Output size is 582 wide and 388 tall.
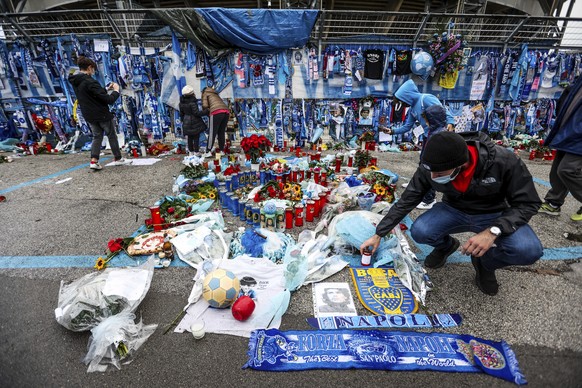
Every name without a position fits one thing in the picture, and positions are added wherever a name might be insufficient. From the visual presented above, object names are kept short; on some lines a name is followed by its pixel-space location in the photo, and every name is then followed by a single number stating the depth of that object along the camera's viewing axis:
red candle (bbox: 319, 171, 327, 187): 5.05
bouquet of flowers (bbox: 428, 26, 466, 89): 7.76
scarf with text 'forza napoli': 1.93
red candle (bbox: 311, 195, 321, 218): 4.06
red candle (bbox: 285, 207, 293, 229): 3.77
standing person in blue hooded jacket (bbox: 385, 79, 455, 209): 4.19
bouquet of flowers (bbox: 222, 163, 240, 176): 5.31
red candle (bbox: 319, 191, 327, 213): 4.16
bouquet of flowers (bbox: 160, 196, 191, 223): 3.84
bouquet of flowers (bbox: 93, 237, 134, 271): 2.95
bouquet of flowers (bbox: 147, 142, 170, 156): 7.55
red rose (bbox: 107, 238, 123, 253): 3.17
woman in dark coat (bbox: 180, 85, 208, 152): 6.82
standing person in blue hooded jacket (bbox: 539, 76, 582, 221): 3.12
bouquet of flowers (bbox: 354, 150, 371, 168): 5.73
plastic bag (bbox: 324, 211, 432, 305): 2.66
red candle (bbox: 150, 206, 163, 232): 3.61
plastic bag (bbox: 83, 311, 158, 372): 1.96
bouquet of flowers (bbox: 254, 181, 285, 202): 4.40
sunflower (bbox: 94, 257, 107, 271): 2.93
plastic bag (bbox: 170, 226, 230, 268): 3.08
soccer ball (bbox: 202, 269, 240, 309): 2.38
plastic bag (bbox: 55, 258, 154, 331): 2.16
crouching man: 2.20
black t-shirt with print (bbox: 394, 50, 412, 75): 8.14
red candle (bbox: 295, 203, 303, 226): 3.83
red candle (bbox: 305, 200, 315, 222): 3.96
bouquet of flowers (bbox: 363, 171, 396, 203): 4.30
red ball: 2.26
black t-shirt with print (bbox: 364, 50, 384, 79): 8.09
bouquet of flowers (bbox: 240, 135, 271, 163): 5.87
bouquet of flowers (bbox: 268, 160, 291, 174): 4.96
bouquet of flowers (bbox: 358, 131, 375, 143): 7.92
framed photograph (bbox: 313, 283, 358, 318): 2.41
